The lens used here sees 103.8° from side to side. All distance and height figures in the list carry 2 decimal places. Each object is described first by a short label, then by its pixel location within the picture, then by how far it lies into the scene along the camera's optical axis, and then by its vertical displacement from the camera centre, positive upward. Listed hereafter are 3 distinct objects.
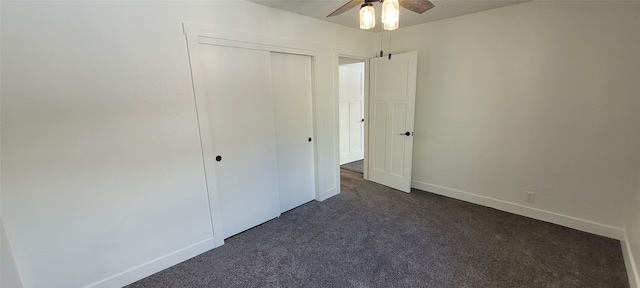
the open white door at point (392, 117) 3.26 -0.30
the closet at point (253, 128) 2.21 -0.28
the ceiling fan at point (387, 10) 1.44 +0.52
